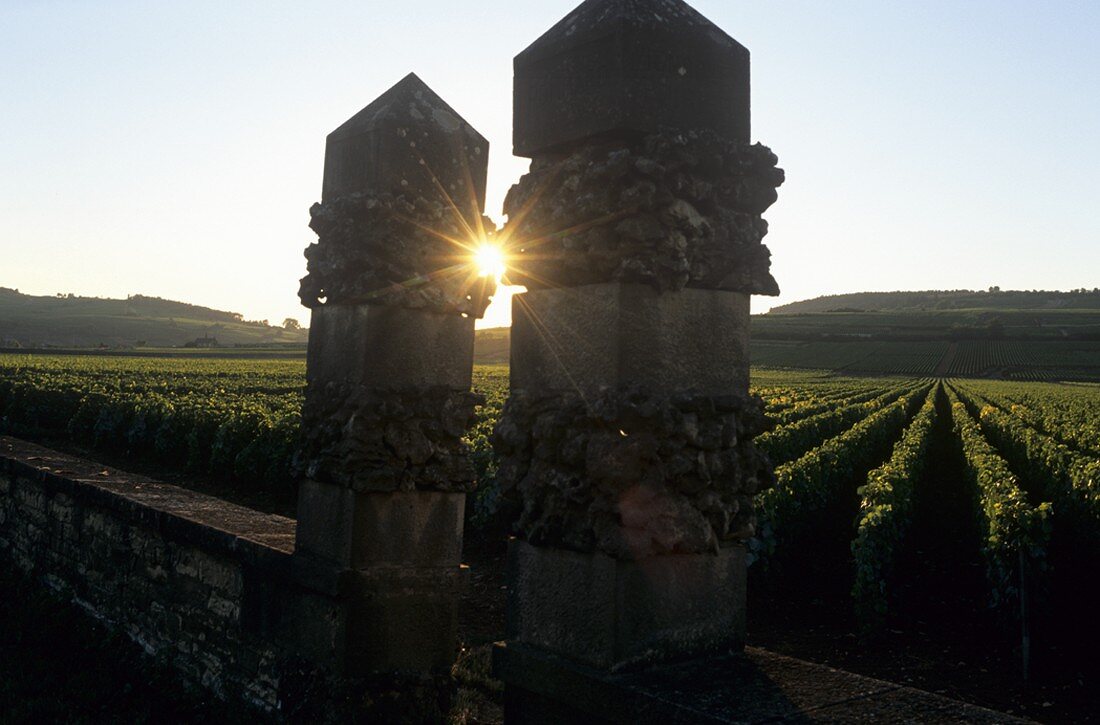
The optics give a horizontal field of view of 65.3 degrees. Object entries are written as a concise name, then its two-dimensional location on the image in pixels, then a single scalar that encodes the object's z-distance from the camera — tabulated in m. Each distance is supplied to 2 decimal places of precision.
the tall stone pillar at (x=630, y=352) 3.04
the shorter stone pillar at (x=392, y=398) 4.79
